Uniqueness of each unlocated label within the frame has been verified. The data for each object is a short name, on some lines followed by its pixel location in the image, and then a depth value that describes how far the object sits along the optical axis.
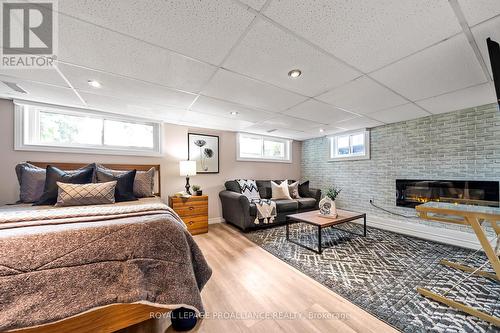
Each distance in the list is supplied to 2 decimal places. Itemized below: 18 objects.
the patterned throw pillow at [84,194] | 2.05
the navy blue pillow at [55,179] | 2.14
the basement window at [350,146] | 4.05
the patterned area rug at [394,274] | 1.38
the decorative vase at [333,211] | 2.82
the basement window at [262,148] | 4.61
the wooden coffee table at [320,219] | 2.46
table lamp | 3.38
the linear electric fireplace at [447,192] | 2.58
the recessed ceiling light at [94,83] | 1.98
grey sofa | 3.35
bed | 0.92
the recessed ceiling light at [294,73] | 1.76
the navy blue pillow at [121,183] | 2.45
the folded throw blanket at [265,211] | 3.41
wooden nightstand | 3.16
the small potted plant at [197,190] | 3.46
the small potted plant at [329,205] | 2.83
